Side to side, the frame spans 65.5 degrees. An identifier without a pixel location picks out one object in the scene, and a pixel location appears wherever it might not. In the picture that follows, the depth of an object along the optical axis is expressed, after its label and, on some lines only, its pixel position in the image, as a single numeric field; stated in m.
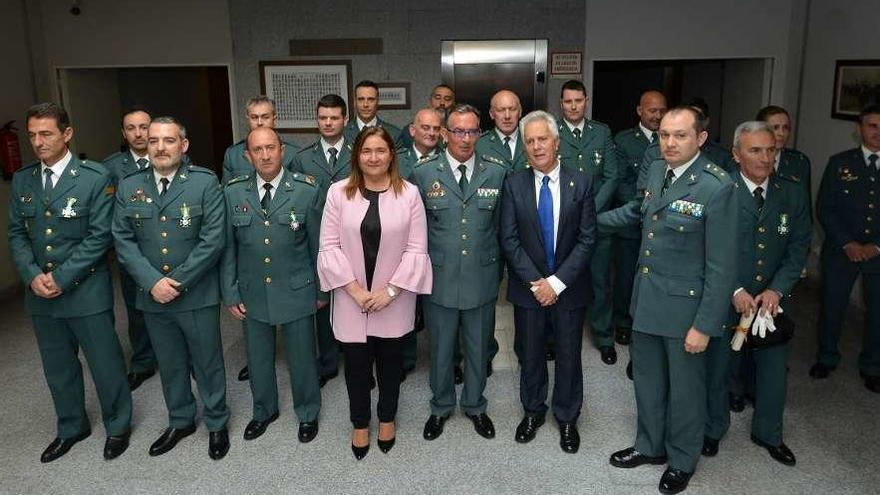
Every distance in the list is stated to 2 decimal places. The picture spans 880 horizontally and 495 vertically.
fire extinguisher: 5.96
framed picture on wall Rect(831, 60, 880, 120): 5.21
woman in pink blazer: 3.19
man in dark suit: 3.24
